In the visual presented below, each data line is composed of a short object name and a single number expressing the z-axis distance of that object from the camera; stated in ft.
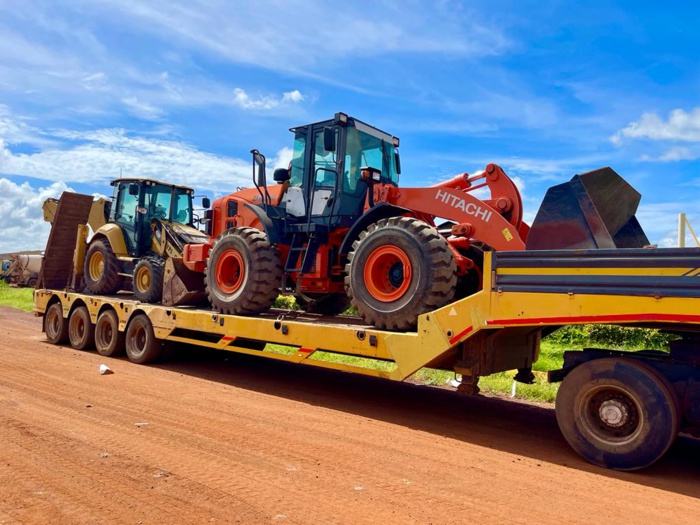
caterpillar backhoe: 41.93
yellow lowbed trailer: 16.40
